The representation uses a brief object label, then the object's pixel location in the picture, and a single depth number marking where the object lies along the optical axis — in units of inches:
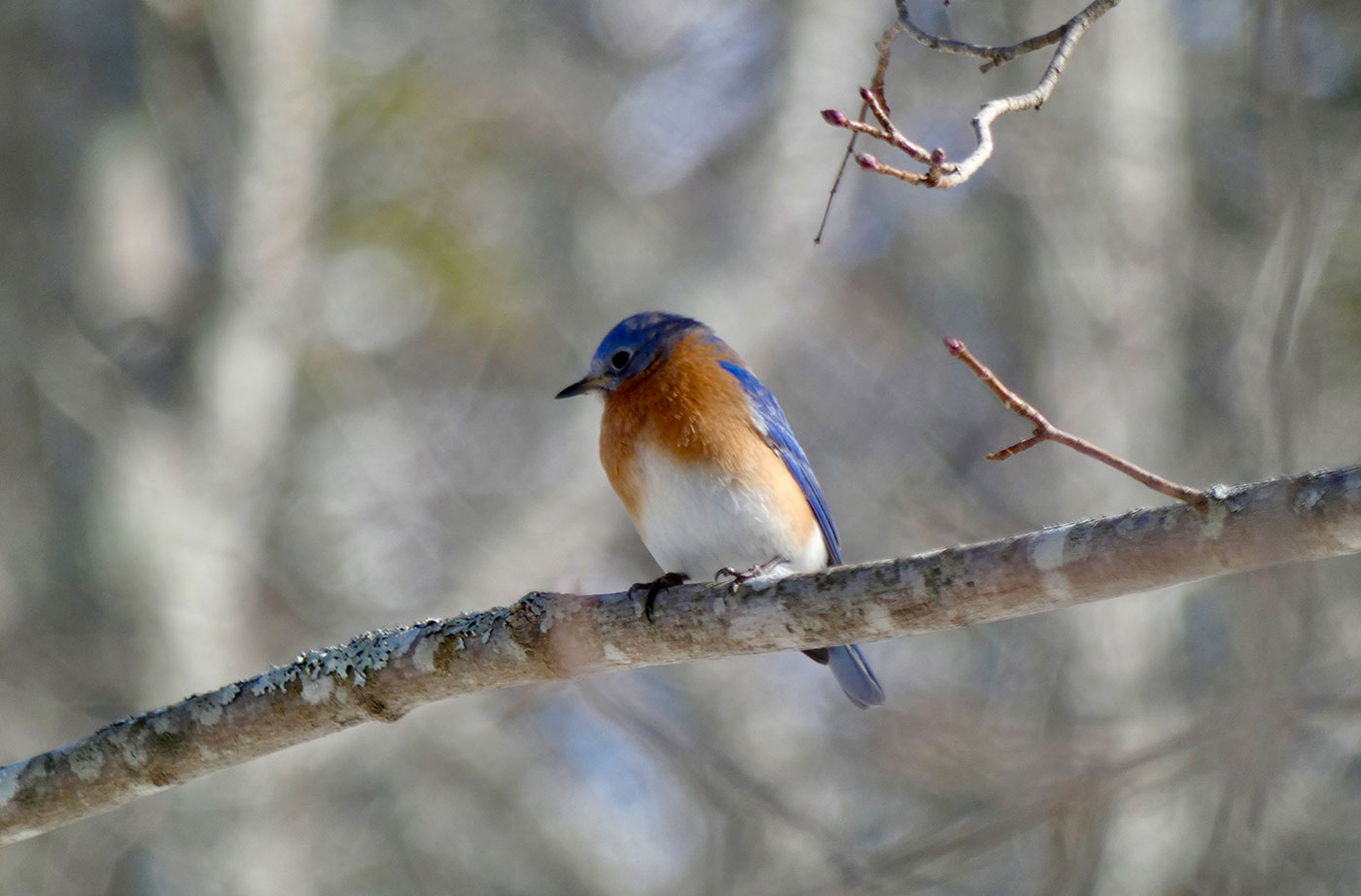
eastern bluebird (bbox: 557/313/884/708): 325.7
